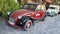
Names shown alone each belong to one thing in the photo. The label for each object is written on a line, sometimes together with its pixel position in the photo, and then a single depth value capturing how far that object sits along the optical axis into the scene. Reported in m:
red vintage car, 2.35
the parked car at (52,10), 3.53
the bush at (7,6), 3.10
